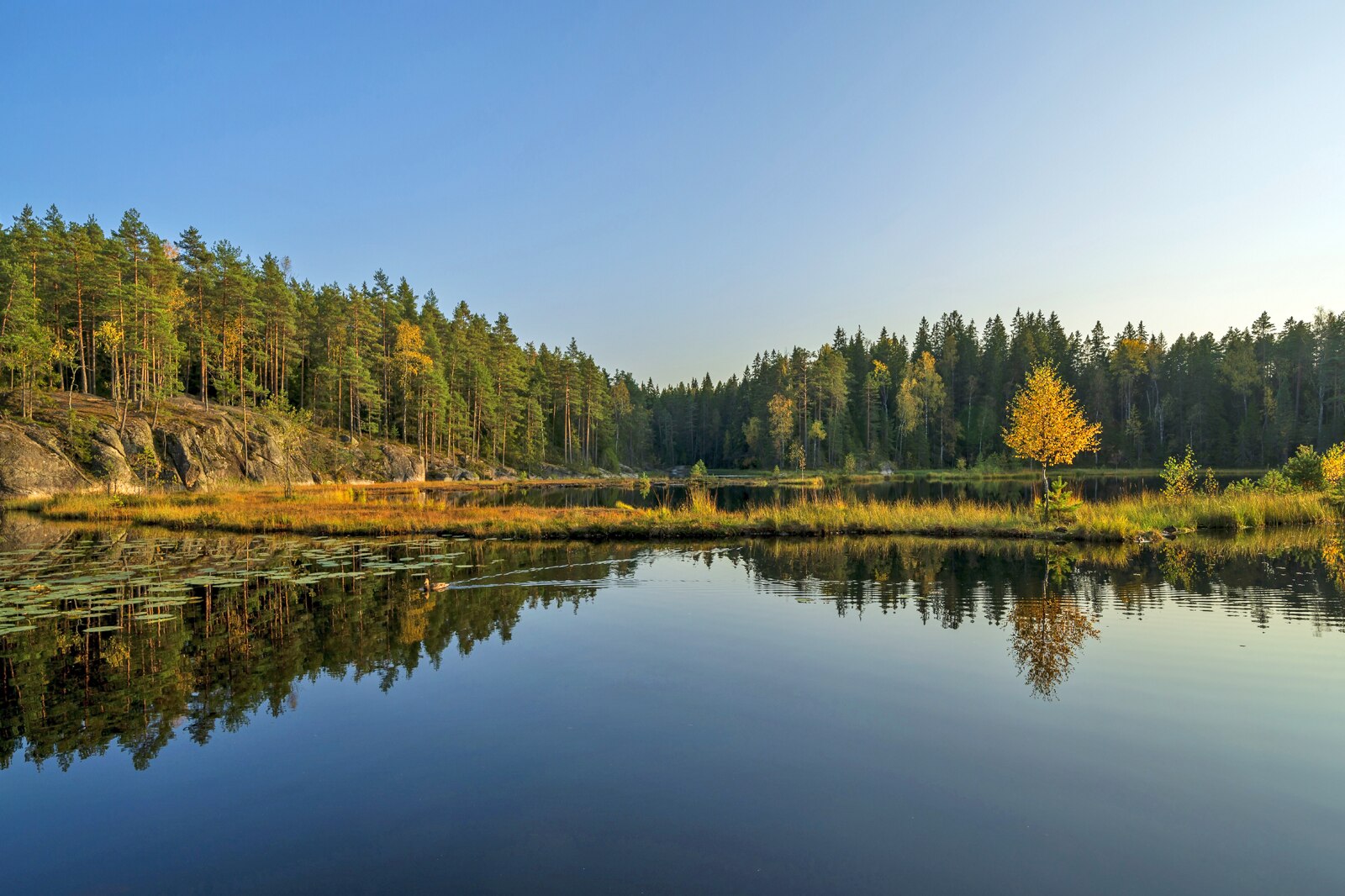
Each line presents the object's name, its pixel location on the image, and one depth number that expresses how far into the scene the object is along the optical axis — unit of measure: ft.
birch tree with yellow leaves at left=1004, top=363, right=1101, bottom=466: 93.15
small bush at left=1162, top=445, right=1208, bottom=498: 99.14
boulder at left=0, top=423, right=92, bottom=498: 141.08
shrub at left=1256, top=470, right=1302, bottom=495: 100.89
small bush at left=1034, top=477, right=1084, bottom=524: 83.76
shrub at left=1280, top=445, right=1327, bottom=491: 102.42
